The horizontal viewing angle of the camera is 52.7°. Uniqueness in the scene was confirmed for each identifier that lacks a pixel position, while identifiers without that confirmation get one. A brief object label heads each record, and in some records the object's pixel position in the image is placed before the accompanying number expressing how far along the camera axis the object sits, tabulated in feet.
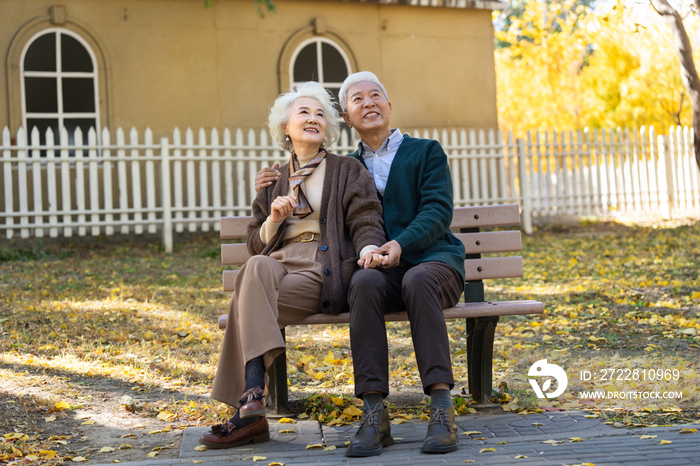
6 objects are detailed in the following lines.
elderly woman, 10.14
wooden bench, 11.35
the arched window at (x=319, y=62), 41.09
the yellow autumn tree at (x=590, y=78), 57.36
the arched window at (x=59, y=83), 36.76
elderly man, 9.82
